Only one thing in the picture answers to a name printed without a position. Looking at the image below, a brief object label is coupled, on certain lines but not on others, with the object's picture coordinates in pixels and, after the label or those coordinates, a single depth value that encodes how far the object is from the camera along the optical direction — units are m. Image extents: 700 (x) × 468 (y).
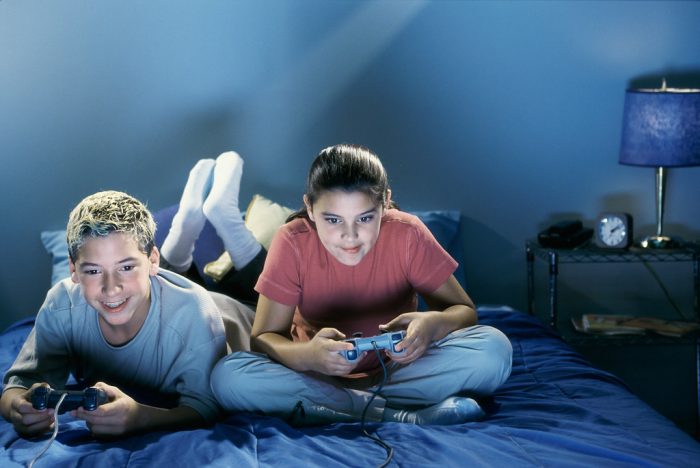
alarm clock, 2.79
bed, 1.51
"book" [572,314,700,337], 2.75
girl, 1.80
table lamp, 2.70
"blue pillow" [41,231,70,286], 2.76
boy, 1.74
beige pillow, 2.51
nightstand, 2.74
